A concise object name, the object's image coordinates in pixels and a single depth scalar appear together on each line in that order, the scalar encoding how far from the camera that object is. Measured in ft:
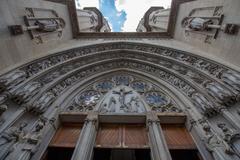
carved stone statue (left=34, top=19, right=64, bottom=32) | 17.80
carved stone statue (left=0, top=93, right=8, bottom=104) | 10.17
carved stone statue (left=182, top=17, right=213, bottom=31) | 16.77
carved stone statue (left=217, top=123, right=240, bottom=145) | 9.82
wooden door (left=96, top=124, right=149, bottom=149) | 12.78
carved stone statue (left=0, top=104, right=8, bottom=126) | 9.78
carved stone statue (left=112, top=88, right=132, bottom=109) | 16.35
